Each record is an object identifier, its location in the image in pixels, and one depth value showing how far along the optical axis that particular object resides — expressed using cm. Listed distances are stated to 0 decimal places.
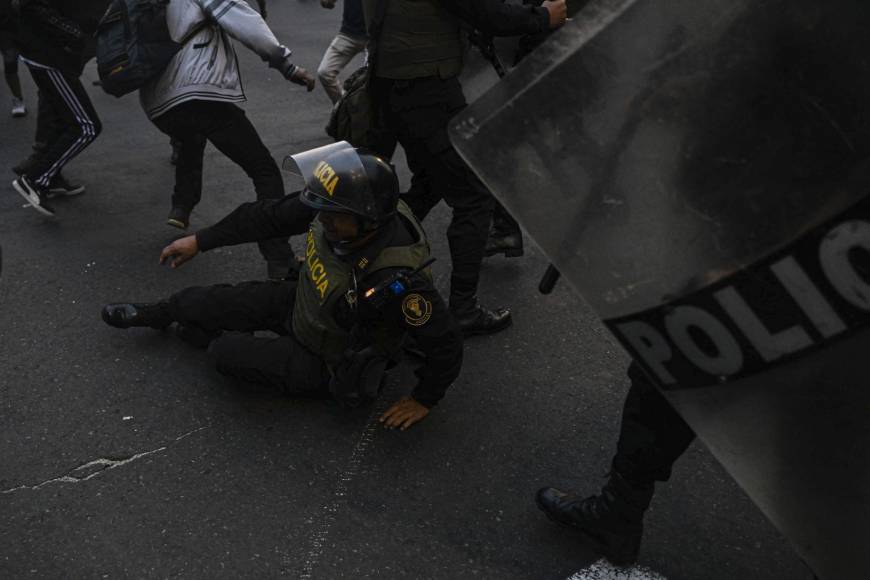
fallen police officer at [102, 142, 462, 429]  276
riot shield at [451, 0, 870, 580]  112
